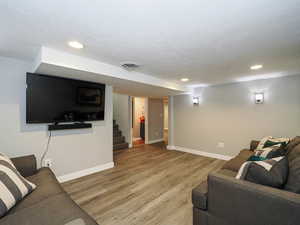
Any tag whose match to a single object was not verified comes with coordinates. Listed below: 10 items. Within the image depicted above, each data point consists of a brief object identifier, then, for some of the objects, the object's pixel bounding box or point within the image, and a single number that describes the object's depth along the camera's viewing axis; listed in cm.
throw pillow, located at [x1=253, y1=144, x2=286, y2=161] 180
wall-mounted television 223
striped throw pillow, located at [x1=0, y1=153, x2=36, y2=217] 113
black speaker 245
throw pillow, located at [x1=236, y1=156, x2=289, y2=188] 117
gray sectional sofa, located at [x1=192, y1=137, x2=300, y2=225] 101
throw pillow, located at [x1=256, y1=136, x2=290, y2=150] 230
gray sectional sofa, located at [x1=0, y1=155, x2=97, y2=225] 103
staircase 497
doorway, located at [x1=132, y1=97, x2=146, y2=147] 690
